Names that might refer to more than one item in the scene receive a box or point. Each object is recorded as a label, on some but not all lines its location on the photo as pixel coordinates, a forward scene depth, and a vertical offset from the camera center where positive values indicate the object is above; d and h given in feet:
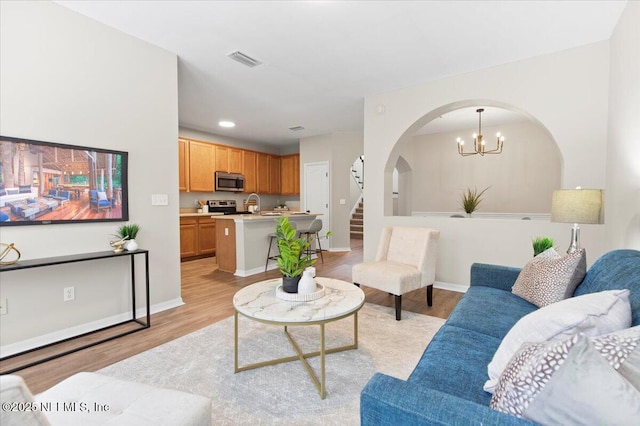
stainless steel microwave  21.47 +1.72
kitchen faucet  23.76 +0.69
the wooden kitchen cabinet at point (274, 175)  26.05 +2.65
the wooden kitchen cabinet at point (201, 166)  19.94 +2.69
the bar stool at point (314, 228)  17.30 -1.37
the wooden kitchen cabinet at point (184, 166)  19.20 +2.56
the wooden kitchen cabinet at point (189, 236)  18.78 -2.04
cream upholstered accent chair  9.48 -2.14
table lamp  7.34 -0.05
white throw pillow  3.20 -1.32
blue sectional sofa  2.52 -2.01
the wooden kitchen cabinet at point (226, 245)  15.71 -2.19
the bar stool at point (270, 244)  16.33 -2.23
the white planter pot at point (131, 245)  8.73 -1.20
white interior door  22.76 +1.14
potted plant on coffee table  6.49 -1.15
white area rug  5.29 -3.66
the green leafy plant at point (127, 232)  8.86 -0.82
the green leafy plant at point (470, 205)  14.93 -0.03
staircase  29.78 -1.94
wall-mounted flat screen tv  7.10 +0.57
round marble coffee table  5.55 -2.08
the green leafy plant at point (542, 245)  8.26 -1.14
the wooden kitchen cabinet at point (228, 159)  21.65 +3.41
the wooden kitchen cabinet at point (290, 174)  25.52 +2.64
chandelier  16.37 +3.65
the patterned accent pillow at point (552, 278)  5.83 -1.51
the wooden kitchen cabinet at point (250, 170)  23.58 +2.77
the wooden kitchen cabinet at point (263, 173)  24.82 +2.72
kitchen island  15.24 -2.03
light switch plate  9.88 +0.16
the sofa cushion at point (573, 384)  2.02 -1.33
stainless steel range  21.52 -0.17
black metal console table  6.67 -1.91
